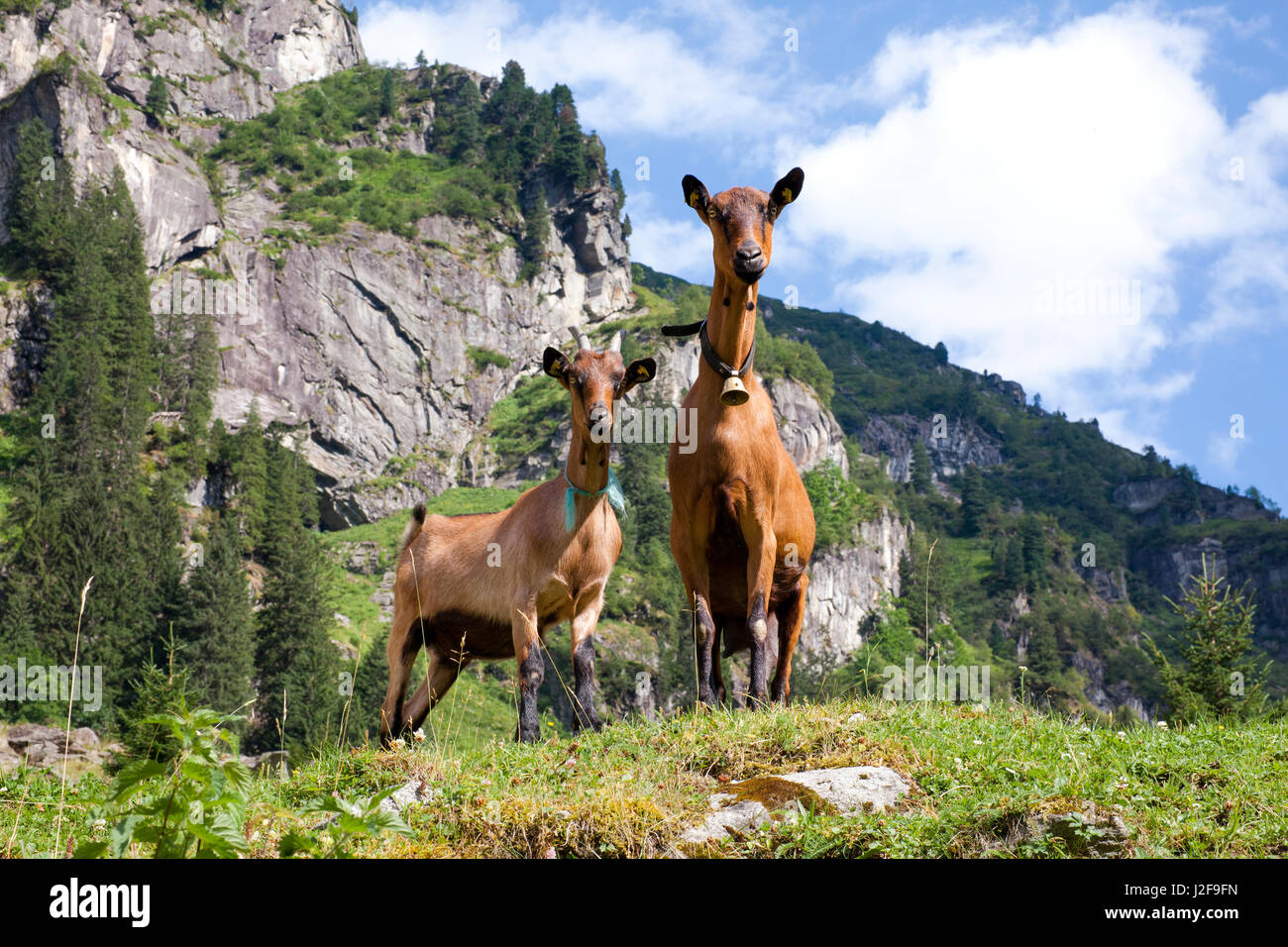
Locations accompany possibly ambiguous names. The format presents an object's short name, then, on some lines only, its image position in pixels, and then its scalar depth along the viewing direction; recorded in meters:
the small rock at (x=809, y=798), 5.51
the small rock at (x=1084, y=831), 4.96
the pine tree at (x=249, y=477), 79.50
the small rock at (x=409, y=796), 6.51
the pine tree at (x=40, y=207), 82.25
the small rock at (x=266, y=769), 8.87
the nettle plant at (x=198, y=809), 3.81
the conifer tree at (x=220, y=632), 49.66
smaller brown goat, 8.91
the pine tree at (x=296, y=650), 48.56
